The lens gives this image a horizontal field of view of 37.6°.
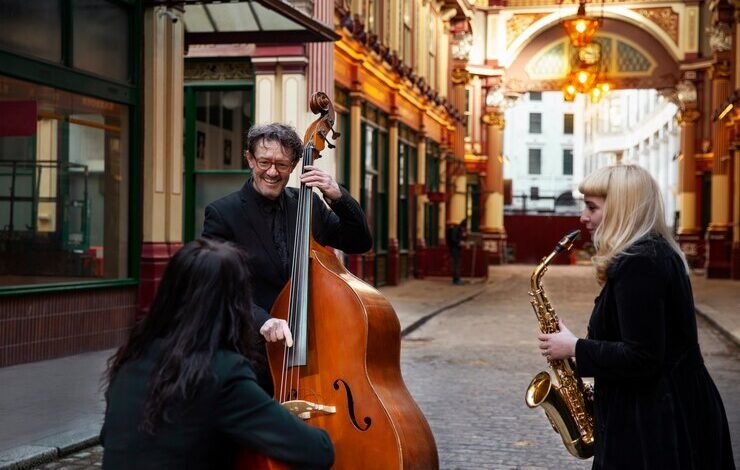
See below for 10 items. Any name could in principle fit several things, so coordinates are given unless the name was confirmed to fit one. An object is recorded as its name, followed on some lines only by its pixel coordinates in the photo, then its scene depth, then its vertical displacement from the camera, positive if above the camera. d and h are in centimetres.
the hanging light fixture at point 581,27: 2730 +510
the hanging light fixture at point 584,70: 2948 +434
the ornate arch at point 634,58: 3991 +631
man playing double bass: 448 +6
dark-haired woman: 263 -41
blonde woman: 348 -39
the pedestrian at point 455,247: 2801 -52
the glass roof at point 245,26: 1372 +267
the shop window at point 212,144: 1731 +129
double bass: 380 -52
